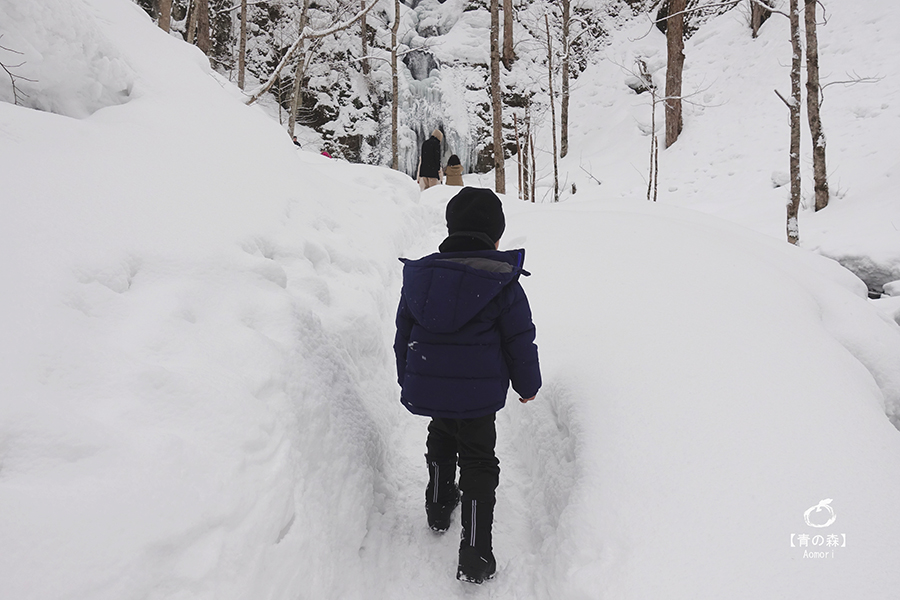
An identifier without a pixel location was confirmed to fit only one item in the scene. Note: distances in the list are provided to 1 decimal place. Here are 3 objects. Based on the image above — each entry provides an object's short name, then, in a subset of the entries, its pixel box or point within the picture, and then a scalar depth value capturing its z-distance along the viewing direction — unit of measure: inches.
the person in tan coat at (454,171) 314.8
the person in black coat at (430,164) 292.8
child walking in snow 64.3
